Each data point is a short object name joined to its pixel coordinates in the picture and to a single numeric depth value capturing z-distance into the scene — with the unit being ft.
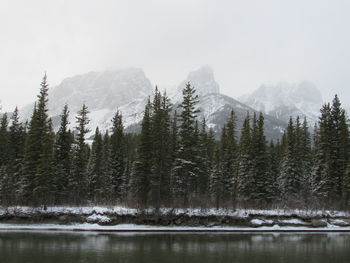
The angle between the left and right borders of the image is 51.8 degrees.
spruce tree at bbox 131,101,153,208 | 163.05
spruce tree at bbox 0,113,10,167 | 184.85
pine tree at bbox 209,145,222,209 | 164.04
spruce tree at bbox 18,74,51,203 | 153.38
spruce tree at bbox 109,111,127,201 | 197.42
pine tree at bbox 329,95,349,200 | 186.91
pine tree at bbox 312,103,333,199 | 184.96
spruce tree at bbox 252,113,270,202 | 183.03
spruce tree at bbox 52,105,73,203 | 166.81
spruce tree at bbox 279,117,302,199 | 196.50
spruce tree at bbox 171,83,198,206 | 160.66
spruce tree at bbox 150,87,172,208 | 160.25
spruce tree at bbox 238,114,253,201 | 183.42
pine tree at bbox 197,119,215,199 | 185.95
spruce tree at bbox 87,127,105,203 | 198.65
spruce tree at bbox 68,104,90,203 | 178.09
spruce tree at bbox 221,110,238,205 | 205.36
